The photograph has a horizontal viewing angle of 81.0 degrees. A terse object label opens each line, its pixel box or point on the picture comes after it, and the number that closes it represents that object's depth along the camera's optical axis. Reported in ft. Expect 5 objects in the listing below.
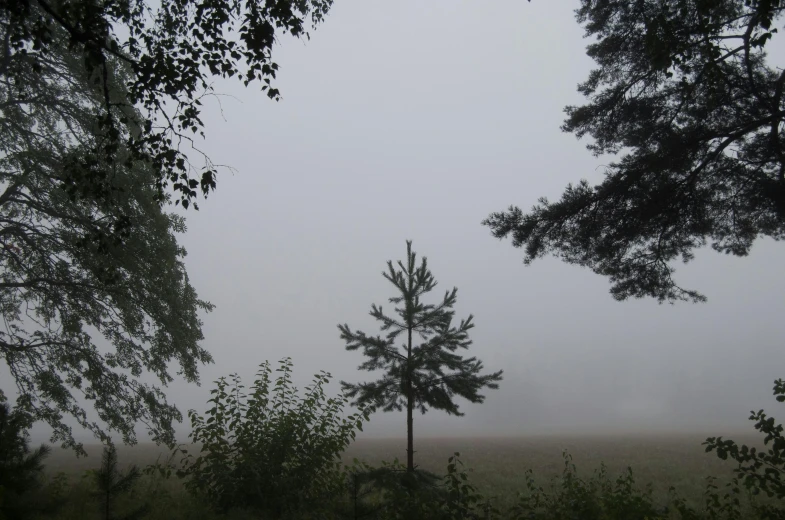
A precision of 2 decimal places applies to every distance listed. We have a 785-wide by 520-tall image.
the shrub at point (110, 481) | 12.73
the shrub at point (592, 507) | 18.51
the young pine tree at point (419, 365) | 36.68
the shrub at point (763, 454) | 15.61
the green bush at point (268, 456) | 20.90
